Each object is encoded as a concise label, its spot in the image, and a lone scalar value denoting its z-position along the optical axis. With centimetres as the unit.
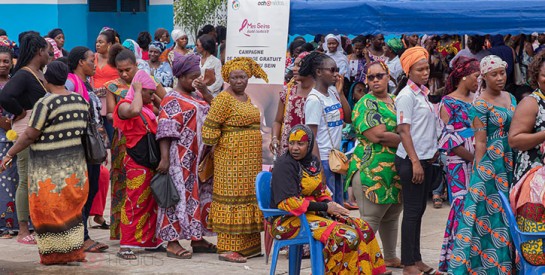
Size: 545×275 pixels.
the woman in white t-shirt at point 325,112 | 779
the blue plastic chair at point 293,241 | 638
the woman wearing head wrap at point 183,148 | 802
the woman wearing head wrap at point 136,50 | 1216
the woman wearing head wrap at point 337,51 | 1328
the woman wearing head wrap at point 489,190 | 650
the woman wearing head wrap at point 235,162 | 790
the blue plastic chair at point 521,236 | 541
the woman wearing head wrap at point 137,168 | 802
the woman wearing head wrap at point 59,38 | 1499
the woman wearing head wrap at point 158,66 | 1333
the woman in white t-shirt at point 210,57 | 1205
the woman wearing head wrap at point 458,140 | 699
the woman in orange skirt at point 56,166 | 762
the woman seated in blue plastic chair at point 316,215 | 638
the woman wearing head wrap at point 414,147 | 714
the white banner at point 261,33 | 937
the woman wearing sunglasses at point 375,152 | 731
